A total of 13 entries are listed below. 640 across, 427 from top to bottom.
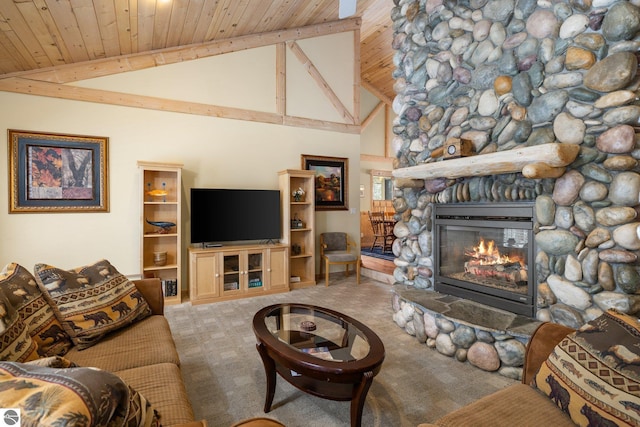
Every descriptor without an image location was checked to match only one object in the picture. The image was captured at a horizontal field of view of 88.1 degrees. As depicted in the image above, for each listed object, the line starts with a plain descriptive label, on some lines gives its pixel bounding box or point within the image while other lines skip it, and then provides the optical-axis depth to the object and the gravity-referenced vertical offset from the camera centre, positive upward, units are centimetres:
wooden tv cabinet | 421 -87
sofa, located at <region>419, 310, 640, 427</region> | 118 -70
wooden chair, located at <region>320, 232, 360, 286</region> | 516 -74
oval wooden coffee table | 165 -83
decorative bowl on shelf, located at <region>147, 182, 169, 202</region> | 419 +18
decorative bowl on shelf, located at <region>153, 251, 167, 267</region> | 420 -66
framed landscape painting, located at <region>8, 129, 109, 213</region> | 373 +41
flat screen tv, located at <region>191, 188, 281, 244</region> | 442 -11
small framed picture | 550 +46
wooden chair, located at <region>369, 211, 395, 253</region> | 752 -54
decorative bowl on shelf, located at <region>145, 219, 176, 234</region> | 410 -22
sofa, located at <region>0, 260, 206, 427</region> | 69 -55
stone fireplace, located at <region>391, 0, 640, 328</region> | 209 +60
